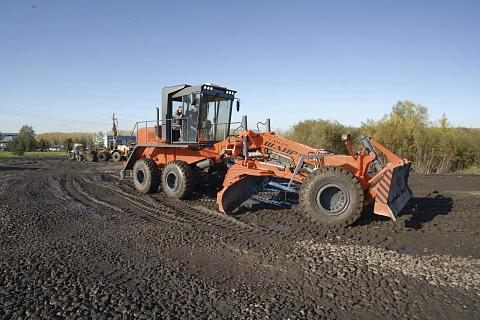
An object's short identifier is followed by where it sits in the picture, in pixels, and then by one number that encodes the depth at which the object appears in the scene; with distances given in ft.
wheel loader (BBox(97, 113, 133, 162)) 99.55
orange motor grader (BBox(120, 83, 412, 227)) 22.04
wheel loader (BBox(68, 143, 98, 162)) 106.63
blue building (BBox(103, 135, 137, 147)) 115.14
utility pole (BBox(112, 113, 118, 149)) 109.15
